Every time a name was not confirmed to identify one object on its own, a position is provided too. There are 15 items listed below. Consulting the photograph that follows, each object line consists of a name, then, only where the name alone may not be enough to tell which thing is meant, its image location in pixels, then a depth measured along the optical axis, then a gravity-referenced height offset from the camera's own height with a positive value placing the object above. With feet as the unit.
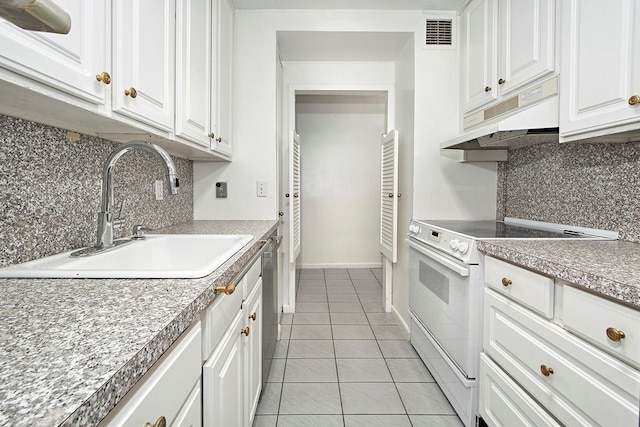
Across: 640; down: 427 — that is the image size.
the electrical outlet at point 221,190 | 7.45 +0.31
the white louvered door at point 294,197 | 8.00 +0.19
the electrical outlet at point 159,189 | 5.63 +0.24
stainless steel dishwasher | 5.18 -1.77
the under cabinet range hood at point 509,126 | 4.74 +1.28
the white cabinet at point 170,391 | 1.43 -1.01
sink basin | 2.56 -0.58
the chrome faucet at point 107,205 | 3.46 -0.03
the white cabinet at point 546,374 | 2.54 -1.61
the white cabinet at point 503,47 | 4.84 +2.82
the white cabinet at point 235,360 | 2.57 -1.58
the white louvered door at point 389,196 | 7.84 +0.25
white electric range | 4.63 -1.44
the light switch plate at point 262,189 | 7.47 +0.34
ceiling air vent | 7.47 +4.04
